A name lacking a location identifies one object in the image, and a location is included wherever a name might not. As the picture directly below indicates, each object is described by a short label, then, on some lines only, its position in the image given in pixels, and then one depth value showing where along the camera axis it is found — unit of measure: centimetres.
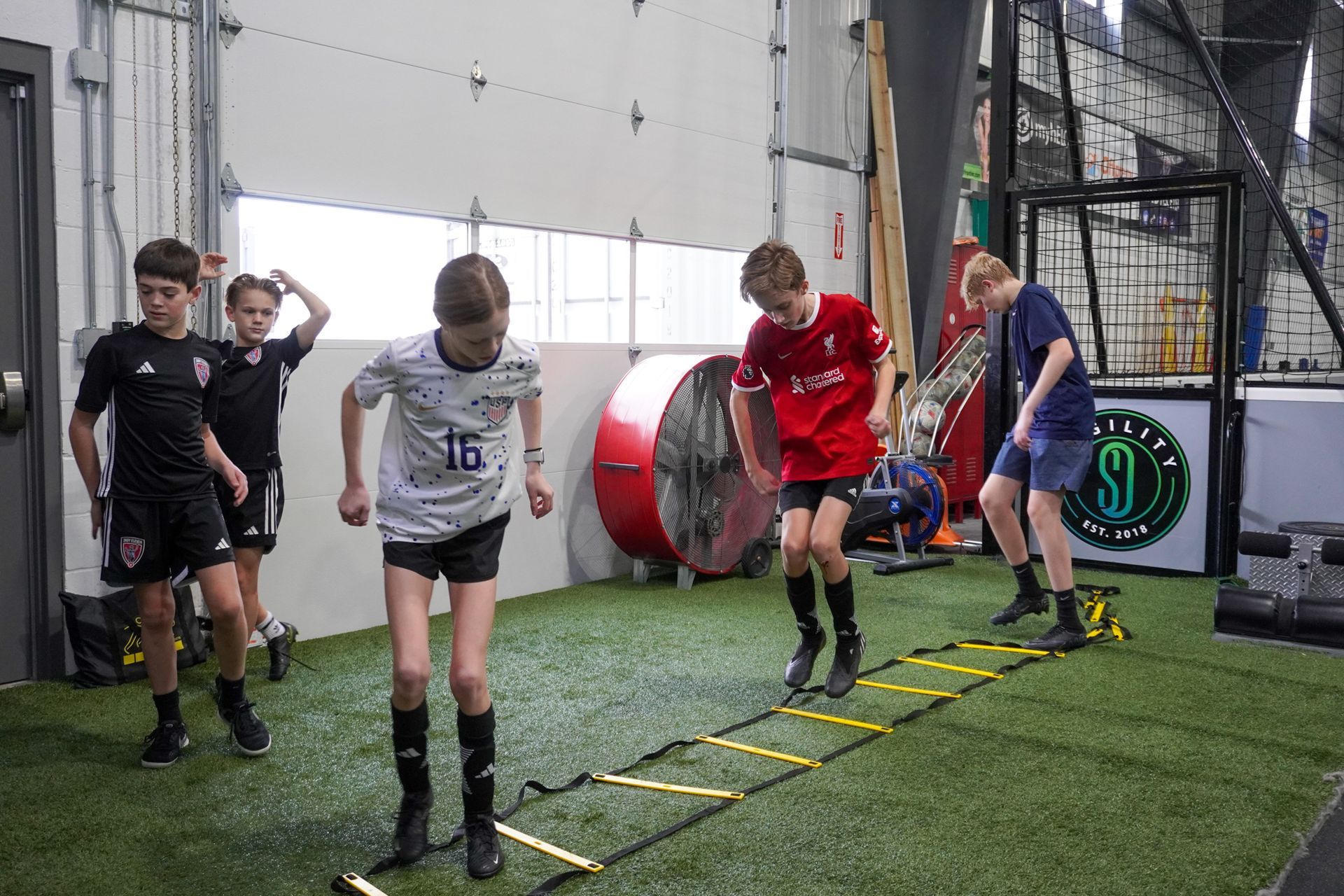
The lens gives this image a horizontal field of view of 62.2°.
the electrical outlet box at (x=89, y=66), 417
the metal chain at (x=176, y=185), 446
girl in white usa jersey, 257
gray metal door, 414
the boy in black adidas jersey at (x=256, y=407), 418
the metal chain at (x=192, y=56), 450
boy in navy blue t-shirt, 460
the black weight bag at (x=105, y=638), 419
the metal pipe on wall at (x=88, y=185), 423
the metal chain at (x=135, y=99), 435
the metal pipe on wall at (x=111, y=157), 427
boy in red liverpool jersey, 377
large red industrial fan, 586
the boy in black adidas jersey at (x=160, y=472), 325
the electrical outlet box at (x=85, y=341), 426
